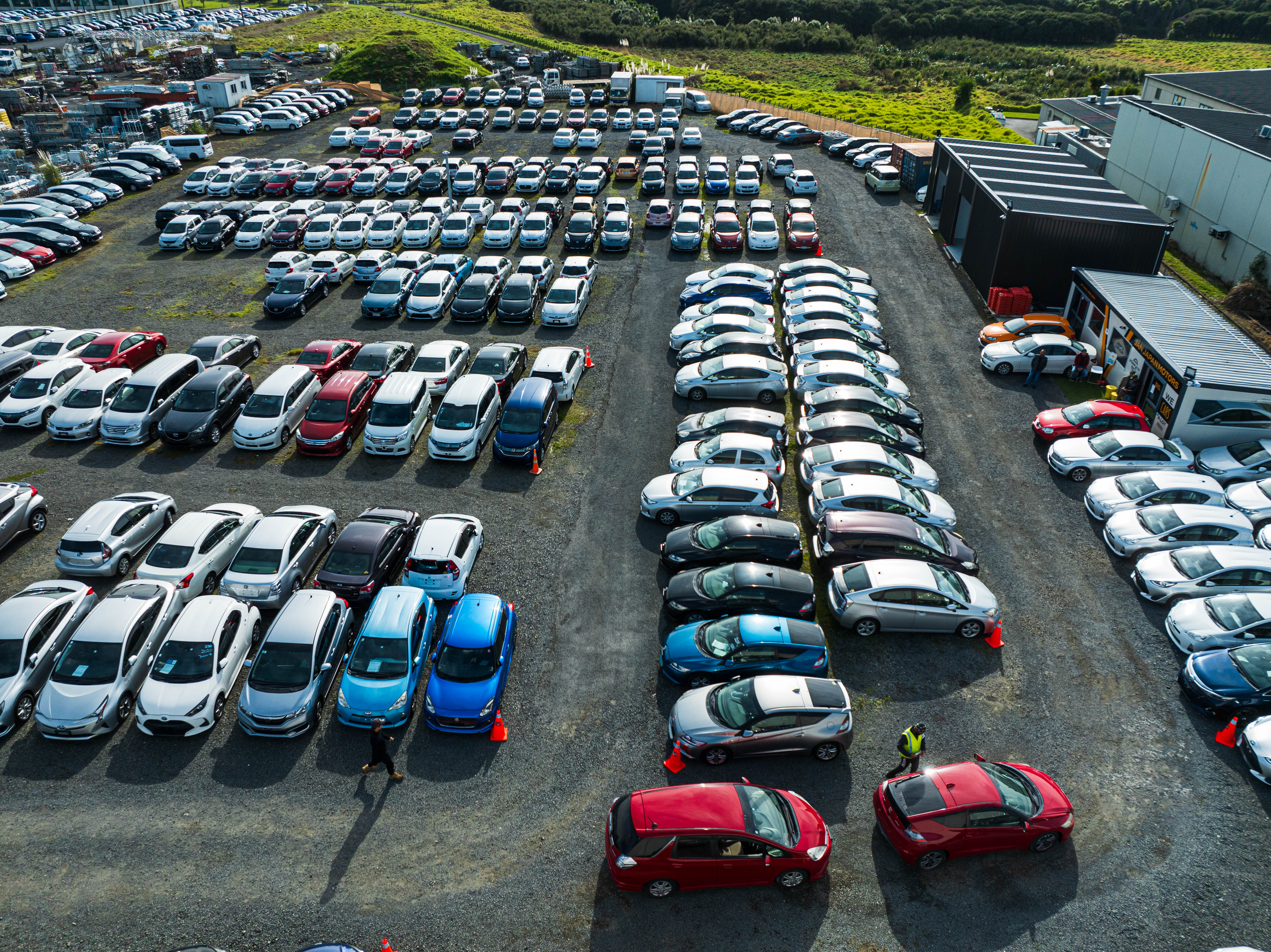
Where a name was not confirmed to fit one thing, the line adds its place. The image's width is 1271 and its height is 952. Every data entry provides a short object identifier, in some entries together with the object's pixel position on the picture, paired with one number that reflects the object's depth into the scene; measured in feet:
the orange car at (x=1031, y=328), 90.74
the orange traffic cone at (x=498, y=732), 46.47
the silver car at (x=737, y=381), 79.15
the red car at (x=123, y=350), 83.41
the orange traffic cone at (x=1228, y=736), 46.06
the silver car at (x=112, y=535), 56.90
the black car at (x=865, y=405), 73.87
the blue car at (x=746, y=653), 48.42
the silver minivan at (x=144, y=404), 73.46
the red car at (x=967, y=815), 38.86
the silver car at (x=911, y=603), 52.39
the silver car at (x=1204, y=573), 54.85
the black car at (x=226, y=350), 83.61
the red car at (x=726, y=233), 116.26
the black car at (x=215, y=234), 118.52
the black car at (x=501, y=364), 79.97
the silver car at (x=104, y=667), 45.32
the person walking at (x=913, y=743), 42.37
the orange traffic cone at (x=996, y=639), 53.11
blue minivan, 70.28
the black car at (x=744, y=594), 52.37
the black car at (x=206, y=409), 72.69
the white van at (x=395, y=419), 71.61
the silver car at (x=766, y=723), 43.86
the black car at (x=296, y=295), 97.76
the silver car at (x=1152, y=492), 63.10
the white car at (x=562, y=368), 79.30
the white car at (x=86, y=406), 74.23
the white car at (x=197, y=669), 45.62
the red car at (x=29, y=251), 112.78
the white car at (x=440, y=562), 54.95
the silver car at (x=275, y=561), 54.03
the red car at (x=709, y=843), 37.14
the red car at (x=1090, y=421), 73.26
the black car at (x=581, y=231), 116.98
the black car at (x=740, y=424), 70.74
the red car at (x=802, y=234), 117.29
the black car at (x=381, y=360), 81.51
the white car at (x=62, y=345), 84.79
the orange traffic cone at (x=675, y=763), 44.50
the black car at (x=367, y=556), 54.19
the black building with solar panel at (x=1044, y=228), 94.48
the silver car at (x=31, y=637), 46.55
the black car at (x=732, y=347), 84.23
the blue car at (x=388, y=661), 46.14
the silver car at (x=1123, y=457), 68.54
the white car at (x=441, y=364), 79.61
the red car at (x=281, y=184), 139.54
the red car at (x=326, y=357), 82.12
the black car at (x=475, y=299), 95.45
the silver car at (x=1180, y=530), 59.11
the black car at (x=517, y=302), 95.30
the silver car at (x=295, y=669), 45.44
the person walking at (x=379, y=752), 42.37
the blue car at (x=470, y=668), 46.11
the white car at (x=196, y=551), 54.70
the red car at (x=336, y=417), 71.77
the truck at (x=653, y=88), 207.41
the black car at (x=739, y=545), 56.95
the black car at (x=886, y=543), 57.11
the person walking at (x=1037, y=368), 83.76
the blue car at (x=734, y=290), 98.94
